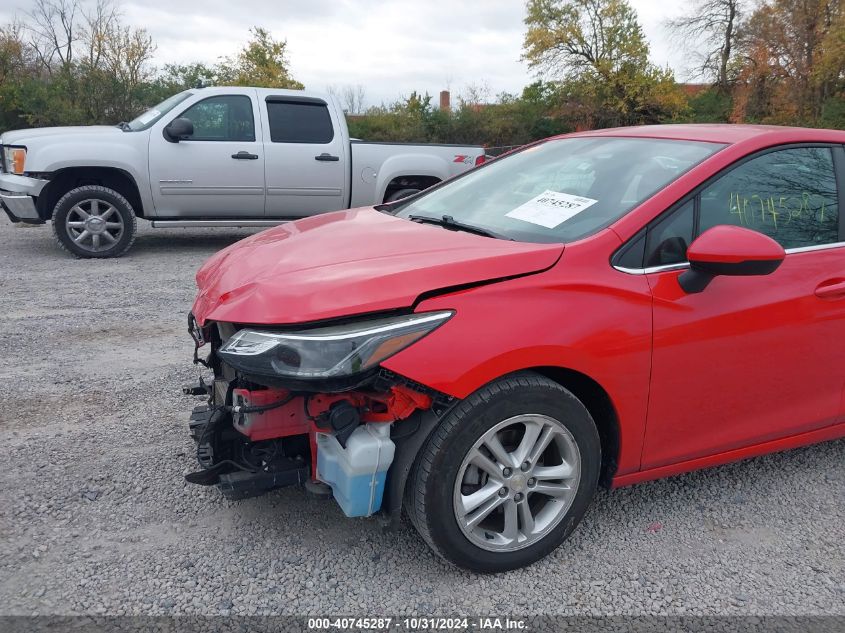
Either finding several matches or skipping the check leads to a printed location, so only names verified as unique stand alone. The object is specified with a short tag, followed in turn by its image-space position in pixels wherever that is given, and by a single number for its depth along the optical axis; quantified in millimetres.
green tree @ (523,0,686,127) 30438
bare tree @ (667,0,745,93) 31941
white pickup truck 8133
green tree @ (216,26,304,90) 25641
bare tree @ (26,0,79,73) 27119
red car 2365
